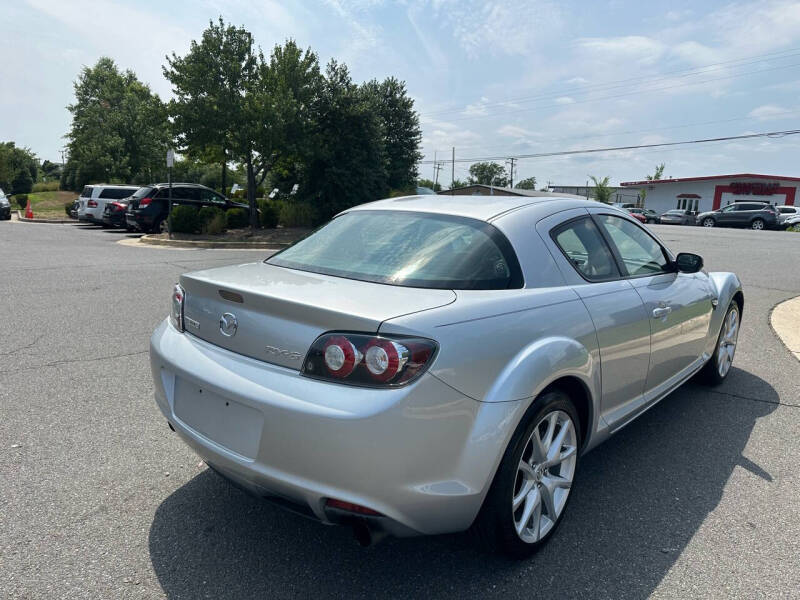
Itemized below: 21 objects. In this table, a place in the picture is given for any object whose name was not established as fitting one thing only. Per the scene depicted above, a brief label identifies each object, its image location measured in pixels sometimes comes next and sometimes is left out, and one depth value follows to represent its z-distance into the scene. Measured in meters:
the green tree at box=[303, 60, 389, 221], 21.47
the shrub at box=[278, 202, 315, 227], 21.30
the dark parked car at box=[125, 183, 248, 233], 19.30
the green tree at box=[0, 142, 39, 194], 48.31
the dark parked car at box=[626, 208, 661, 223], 46.04
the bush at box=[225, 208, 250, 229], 19.53
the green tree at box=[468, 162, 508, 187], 114.81
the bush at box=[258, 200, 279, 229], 20.19
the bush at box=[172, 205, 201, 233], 17.83
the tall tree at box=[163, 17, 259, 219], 18.61
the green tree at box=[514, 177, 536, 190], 120.80
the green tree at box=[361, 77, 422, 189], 35.20
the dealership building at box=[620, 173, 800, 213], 57.78
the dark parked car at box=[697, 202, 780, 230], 34.72
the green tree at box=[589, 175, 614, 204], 67.35
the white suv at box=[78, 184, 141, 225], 22.92
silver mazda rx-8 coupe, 1.99
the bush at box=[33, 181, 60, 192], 52.81
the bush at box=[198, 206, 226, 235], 18.28
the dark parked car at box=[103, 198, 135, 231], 21.70
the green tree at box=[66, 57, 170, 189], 37.81
